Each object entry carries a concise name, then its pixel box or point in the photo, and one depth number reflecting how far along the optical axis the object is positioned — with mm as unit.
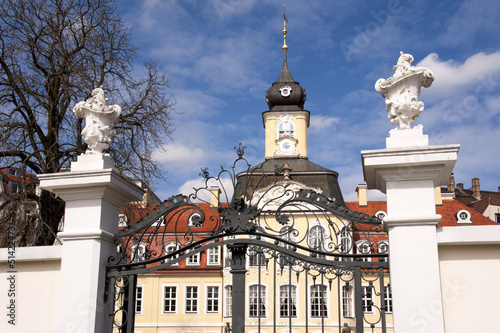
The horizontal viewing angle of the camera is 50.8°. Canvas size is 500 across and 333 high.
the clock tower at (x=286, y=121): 29391
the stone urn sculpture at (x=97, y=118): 5789
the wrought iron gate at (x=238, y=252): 5082
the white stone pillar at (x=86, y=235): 5480
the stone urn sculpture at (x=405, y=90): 5180
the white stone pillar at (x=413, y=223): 4715
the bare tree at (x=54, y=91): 10719
